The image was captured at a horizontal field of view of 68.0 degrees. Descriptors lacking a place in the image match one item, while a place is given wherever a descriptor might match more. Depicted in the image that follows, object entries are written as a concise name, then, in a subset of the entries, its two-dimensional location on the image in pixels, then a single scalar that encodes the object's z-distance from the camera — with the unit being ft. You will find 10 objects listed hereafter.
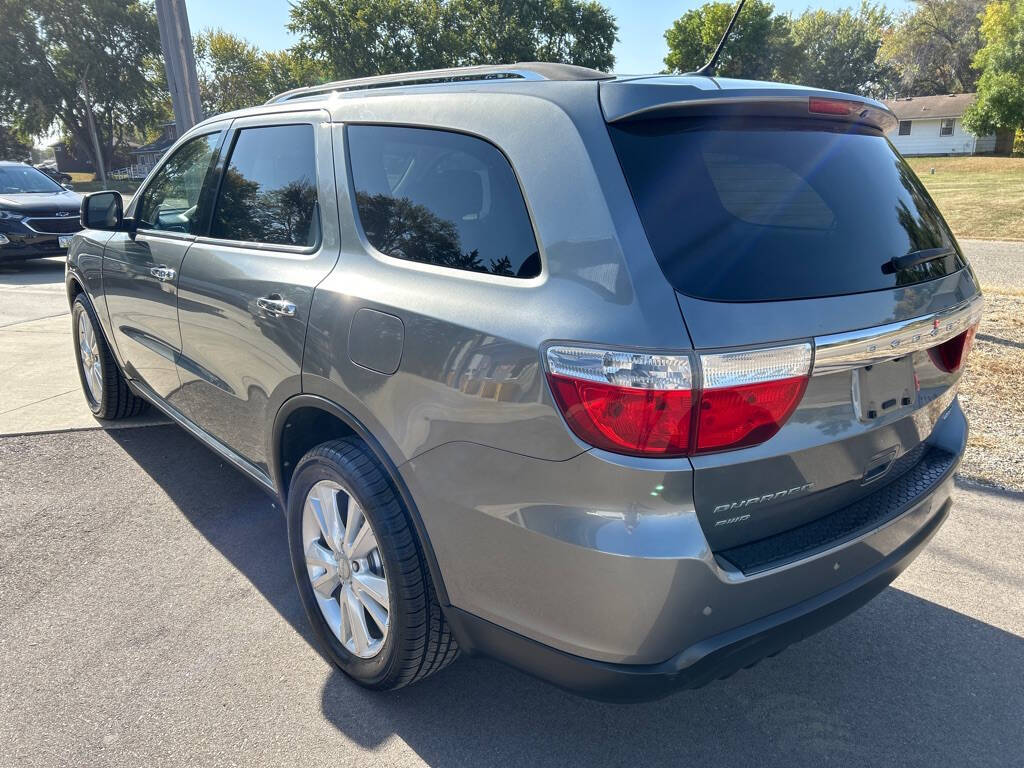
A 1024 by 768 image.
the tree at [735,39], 183.93
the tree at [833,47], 219.00
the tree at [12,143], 168.76
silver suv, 5.55
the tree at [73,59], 145.69
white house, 180.75
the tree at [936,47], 200.03
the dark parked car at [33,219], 37.73
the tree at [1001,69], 128.88
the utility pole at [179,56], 26.40
